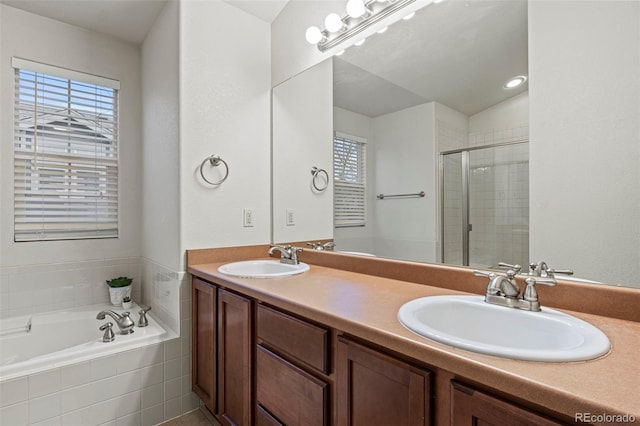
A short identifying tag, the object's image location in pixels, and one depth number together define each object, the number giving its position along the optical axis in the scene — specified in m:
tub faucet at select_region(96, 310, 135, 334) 1.87
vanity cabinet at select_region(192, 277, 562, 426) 0.73
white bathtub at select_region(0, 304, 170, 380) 1.59
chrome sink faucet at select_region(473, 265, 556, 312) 0.95
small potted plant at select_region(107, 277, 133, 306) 2.38
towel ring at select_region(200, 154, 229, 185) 1.99
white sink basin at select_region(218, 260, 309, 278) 1.76
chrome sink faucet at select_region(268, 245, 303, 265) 1.92
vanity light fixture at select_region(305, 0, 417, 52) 1.59
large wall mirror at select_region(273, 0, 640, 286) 1.08
